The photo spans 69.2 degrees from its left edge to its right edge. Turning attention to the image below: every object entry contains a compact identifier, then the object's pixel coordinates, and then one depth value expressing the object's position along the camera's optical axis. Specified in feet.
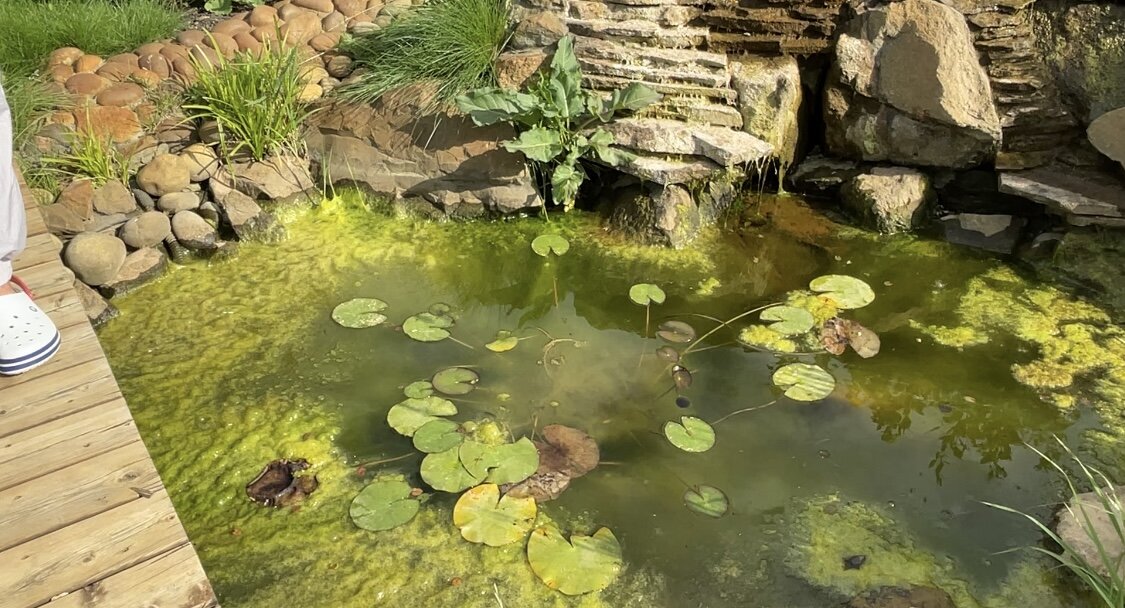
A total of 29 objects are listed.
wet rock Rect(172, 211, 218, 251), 10.61
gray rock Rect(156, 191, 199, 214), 10.87
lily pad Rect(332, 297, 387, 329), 9.59
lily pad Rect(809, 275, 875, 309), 10.00
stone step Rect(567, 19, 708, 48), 11.67
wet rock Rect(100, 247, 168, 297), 10.09
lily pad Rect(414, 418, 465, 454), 7.83
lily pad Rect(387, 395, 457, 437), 8.10
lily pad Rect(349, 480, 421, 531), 7.18
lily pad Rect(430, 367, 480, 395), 8.62
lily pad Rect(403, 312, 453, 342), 9.34
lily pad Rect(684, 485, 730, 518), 7.39
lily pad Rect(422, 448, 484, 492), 7.47
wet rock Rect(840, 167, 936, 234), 11.31
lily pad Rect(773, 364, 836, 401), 8.61
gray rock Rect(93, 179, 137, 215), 10.65
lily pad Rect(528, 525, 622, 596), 6.69
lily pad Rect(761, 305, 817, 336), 9.50
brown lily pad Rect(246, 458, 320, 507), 7.46
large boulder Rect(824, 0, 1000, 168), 10.89
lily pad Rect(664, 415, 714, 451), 7.96
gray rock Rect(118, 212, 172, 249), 10.39
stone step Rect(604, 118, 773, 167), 11.02
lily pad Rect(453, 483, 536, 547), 7.05
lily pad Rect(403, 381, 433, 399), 8.52
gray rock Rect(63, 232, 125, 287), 9.81
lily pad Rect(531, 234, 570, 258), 11.00
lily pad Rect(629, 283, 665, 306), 9.96
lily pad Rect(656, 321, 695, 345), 9.48
